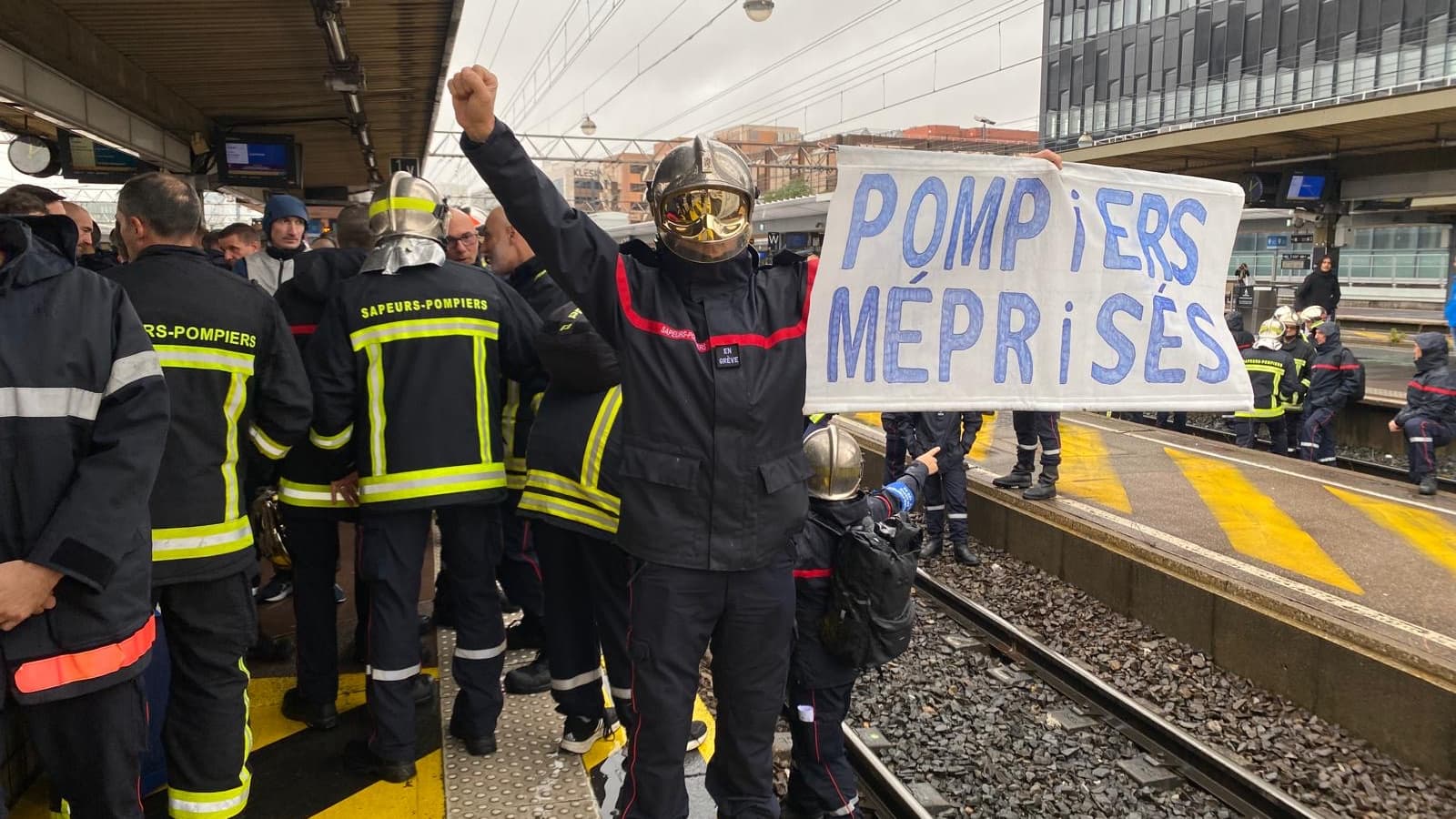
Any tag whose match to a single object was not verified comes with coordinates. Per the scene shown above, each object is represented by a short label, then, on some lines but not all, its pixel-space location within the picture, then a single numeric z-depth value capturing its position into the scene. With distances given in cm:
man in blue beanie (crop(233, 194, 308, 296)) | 559
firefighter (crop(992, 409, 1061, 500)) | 910
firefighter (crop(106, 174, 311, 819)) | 307
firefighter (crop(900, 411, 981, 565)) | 813
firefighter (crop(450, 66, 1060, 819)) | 284
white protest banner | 354
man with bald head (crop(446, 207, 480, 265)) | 526
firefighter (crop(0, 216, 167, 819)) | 245
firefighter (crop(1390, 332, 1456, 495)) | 993
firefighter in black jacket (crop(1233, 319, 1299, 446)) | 1187
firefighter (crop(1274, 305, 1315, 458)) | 1216
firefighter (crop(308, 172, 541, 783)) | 369
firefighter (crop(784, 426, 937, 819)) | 374
